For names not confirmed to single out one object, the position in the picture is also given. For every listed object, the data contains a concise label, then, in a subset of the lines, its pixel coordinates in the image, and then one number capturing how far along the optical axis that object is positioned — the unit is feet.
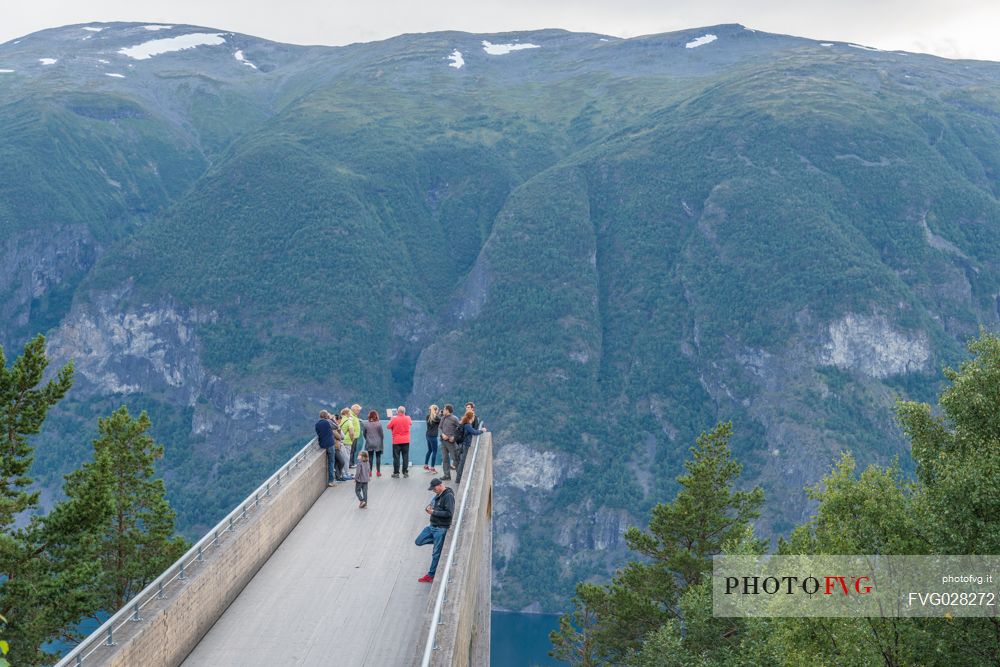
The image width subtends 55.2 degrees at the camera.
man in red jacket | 73.67
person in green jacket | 77.25
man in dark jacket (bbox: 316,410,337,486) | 71.26
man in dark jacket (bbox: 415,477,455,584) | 55.16
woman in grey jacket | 73.67
